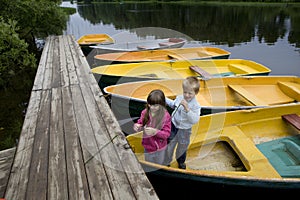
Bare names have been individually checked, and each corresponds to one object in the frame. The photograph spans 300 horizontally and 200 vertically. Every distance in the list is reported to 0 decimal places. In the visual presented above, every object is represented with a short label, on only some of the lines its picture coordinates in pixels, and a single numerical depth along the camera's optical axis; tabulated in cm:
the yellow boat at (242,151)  259
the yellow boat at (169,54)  803
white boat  943
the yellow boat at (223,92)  455
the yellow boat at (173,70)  584
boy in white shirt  243
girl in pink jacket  233
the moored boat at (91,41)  1006
